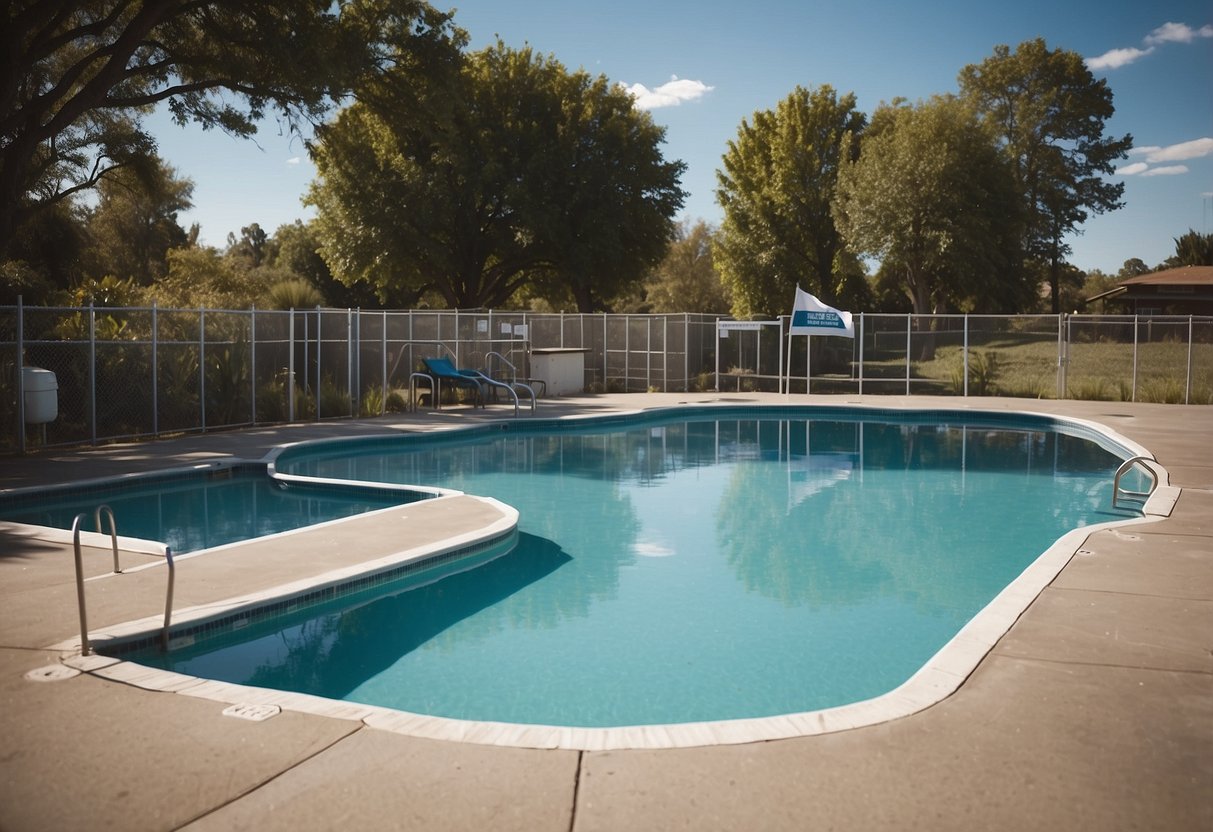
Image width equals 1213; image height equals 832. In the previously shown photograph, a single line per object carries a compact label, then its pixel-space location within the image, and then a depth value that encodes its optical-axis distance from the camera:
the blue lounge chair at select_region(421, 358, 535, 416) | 21.66
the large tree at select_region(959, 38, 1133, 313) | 51.44
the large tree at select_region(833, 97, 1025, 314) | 37.25
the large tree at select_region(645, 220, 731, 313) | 69.44
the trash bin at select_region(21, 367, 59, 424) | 13.97
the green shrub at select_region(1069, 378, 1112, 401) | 25.38
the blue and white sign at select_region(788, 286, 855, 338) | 25.45
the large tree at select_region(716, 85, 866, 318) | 45.75
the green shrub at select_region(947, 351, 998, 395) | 26.83
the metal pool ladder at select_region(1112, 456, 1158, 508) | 11.19
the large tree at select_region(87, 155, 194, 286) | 48.31
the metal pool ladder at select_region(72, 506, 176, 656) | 5.48
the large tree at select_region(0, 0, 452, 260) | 17.19
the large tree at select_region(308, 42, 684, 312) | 35.81
